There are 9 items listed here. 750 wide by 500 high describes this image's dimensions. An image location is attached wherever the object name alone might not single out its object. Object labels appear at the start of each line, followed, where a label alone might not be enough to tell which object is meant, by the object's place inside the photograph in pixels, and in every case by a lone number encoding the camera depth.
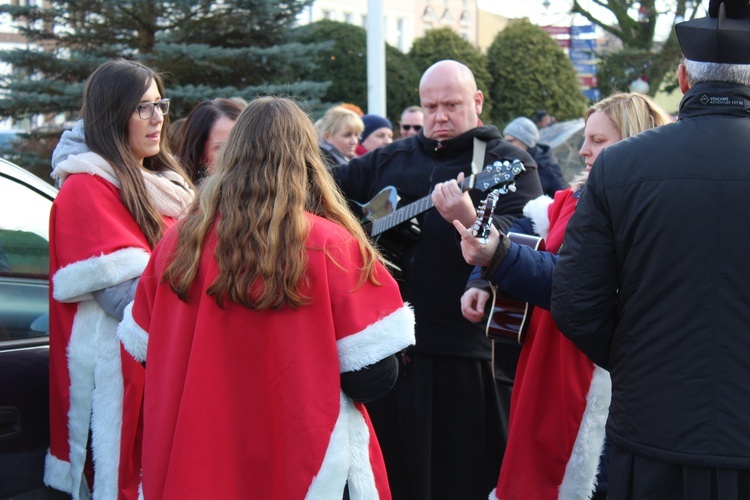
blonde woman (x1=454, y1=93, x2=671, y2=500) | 3.04
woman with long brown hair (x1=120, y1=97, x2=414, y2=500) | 2.45
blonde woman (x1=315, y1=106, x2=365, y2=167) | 7.01
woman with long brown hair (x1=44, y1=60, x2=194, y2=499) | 3.09
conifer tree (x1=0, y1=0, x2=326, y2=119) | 10.33
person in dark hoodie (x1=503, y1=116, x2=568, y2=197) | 8.30
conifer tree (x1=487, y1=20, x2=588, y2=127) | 21.16
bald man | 4.08
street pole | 10.84
